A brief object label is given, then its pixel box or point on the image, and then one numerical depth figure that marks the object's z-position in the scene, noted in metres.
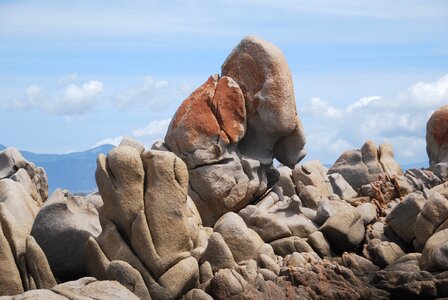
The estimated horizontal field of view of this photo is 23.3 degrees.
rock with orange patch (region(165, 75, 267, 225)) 37.00
